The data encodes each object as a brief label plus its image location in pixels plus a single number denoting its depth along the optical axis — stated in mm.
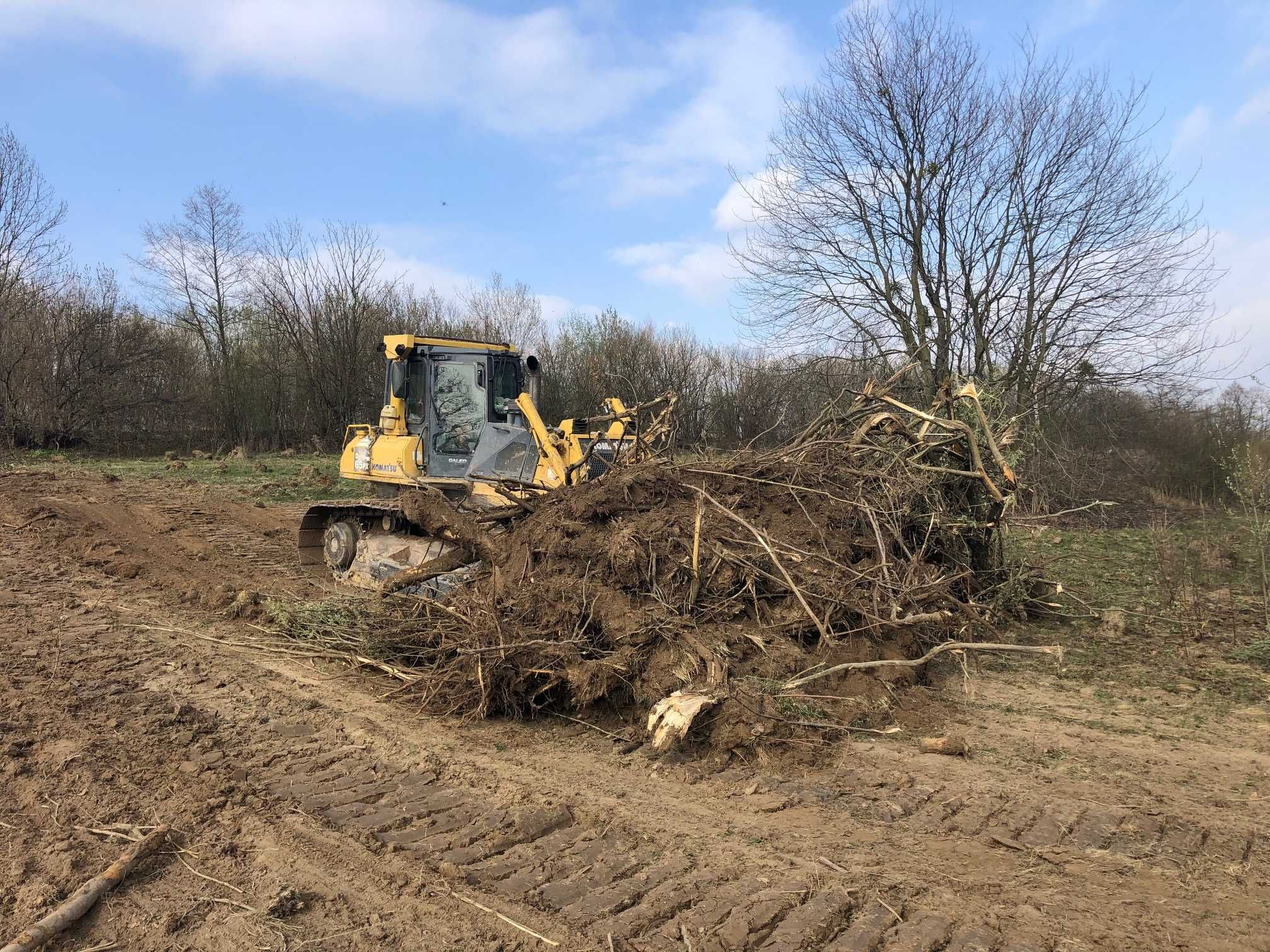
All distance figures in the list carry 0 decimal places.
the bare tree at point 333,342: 29484
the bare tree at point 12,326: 22688
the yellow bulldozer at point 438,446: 8773
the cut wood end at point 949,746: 4527
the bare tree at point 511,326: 30312
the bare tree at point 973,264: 14484
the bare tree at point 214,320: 30750
